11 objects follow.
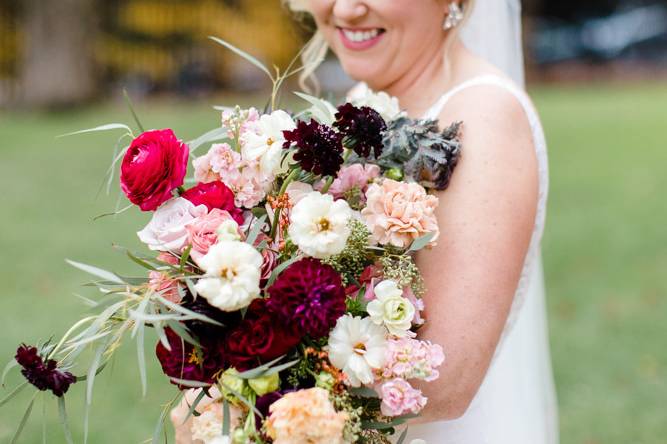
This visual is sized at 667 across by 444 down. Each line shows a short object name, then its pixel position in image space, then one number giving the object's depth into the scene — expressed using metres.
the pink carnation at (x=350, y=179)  2.04
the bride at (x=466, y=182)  2.14
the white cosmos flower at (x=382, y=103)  2.21
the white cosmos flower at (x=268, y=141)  1.93
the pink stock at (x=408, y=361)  1.80
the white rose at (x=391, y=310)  1.82
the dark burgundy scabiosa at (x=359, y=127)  1.93
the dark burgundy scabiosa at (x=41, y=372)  1.81
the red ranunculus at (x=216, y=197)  1.91
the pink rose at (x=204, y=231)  1.80
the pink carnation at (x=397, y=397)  1.79
